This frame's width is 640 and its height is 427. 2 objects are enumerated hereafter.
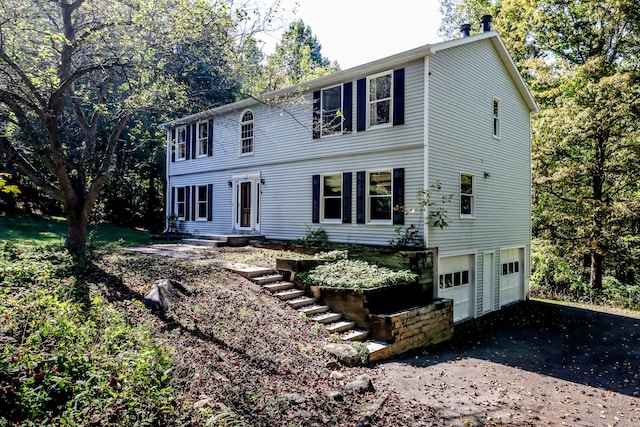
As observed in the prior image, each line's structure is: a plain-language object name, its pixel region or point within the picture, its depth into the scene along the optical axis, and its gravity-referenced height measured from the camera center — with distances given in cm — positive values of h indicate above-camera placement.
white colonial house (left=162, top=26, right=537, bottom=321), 1098 +170
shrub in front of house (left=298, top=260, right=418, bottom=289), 891 -152
